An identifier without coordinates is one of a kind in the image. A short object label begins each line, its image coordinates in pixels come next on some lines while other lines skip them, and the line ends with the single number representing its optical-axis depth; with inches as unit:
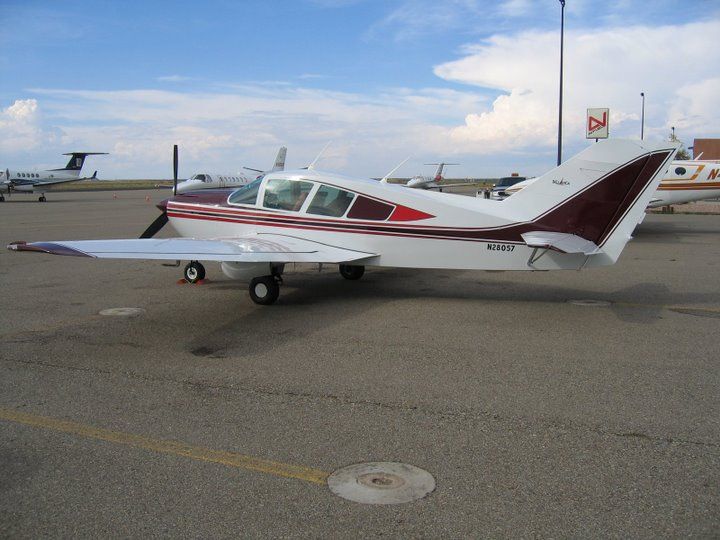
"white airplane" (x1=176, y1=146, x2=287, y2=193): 1680.0
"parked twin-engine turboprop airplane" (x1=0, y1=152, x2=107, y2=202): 2058.4
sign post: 845.8
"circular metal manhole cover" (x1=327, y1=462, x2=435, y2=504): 145.3
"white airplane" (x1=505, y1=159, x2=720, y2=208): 778.2
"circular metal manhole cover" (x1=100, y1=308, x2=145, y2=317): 344.5
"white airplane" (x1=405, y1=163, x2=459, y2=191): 2069.1
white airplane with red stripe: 327.9
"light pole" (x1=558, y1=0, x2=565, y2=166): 939.3
